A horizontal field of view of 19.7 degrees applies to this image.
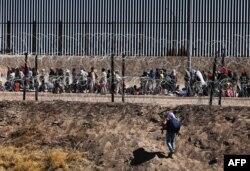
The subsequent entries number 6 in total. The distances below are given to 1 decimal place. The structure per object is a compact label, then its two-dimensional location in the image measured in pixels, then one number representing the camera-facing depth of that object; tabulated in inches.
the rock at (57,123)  860.0
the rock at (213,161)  747.4
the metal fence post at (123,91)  898.3
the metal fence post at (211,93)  847.7
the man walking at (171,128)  737.0
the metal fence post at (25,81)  928.9
